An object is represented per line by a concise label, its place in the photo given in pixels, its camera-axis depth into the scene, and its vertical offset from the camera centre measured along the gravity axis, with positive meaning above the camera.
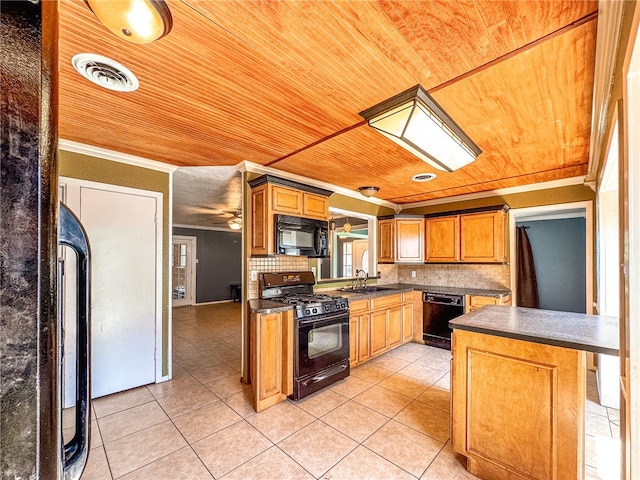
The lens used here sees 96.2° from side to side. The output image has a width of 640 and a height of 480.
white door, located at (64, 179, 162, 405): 2.72 -0.39
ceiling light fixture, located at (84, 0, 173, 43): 1.16 +0.95
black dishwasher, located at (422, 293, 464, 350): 4.05 -1.10
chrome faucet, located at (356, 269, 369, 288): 4.40 -0.61
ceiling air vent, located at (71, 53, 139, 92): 1.53 +0.96
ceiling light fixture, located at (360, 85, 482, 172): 1.85 +0.81
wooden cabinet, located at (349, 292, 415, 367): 3.43 -1.13
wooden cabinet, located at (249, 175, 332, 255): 2.96 +0.40
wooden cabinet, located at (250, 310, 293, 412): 2.52 -1.06
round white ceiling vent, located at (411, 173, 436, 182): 3.50 +0.79
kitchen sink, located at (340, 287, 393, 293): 4.12 -0.72
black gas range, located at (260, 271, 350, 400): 2.69 -0.92
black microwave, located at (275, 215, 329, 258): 3.02 +0.05
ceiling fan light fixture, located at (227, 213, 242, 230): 6.42 +0.43
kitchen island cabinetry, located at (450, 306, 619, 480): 1.52 -0.88
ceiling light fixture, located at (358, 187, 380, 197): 3.89 +0.68
